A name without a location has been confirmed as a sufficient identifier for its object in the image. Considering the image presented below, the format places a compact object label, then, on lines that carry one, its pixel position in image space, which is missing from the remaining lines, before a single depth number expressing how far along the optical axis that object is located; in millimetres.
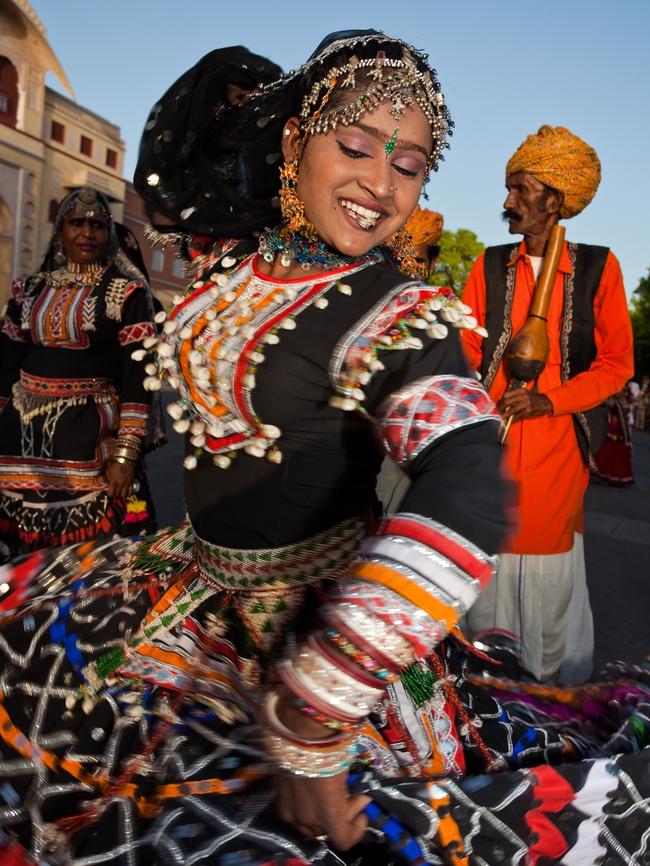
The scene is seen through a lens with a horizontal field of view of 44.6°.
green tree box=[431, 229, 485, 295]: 39938
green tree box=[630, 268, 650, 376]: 50250
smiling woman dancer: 1238
